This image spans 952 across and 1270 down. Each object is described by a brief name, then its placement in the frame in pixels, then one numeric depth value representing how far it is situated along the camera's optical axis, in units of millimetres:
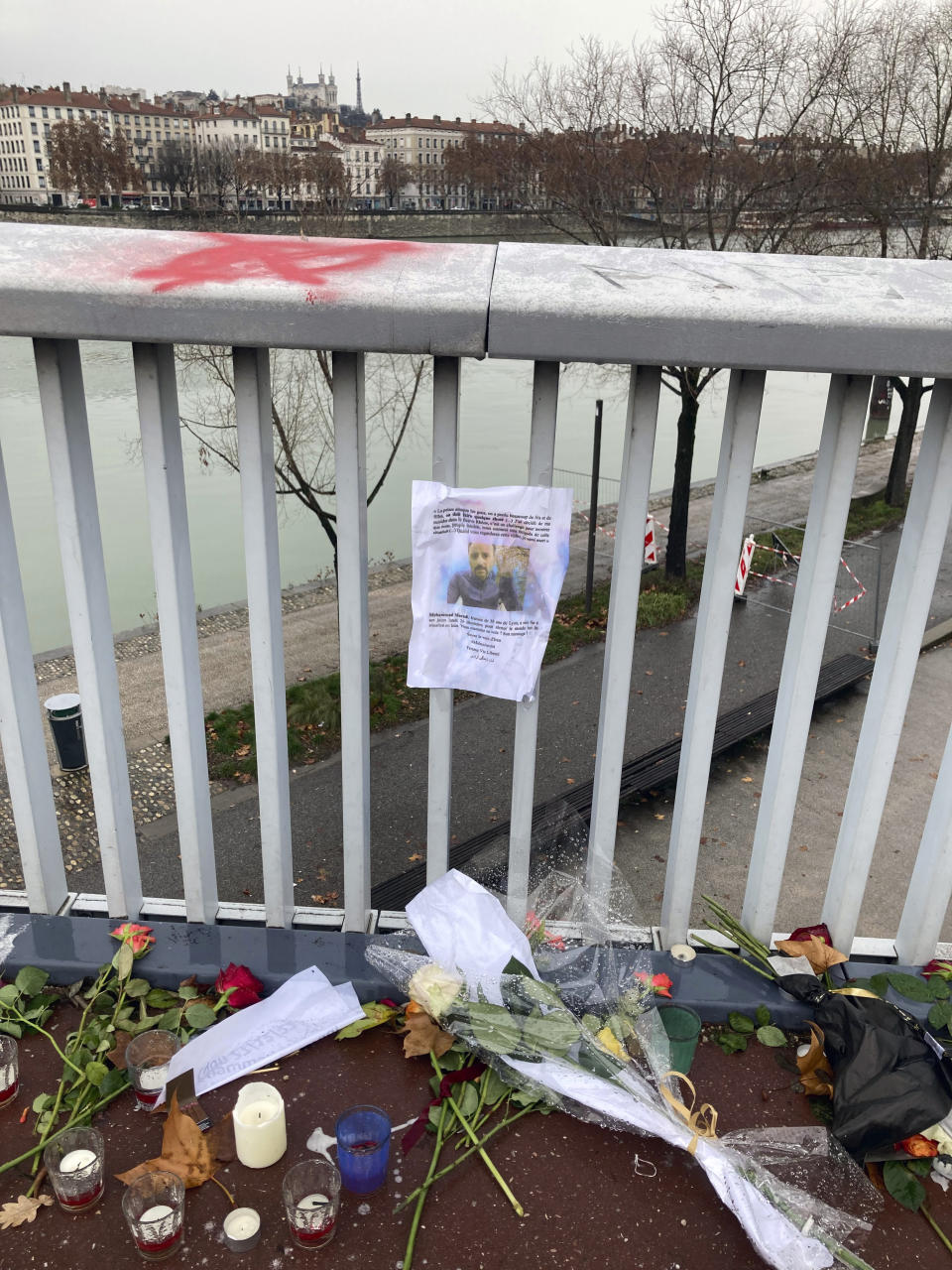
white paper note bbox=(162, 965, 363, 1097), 1686
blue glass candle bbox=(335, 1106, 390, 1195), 1478
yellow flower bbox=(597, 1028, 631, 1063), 1664
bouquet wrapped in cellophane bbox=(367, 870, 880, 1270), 1454
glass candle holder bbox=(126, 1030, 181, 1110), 1634
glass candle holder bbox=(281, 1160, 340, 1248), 1406
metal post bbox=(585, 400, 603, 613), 9164
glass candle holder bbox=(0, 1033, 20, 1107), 1628
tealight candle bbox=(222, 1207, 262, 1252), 1409
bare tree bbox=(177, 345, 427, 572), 9219
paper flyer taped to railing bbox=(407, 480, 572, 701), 1614
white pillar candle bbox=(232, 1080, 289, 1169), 1517
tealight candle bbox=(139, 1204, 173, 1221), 1395
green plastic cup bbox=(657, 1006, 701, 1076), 1716
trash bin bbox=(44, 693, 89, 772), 6242
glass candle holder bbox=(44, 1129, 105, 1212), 1441
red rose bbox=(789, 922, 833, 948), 1890
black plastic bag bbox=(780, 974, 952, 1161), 1529
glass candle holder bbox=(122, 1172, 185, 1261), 1376
